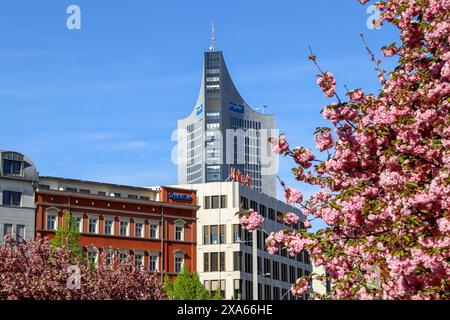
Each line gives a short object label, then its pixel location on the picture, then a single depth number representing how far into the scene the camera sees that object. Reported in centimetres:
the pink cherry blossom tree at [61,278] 5916
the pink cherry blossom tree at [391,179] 1528
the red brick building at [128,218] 9688
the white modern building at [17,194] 9269
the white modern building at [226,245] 10831
